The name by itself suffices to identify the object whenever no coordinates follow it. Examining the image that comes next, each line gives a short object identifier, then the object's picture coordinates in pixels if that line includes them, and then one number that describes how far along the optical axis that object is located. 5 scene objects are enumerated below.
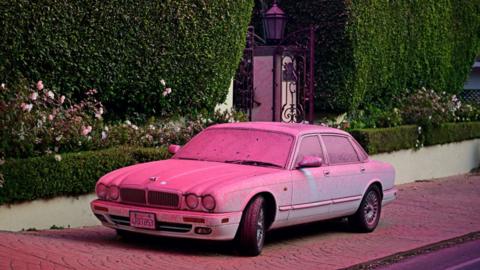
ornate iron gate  17.67
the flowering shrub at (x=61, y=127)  10.82
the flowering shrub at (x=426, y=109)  20.23
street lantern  18.38
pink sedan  9.05
